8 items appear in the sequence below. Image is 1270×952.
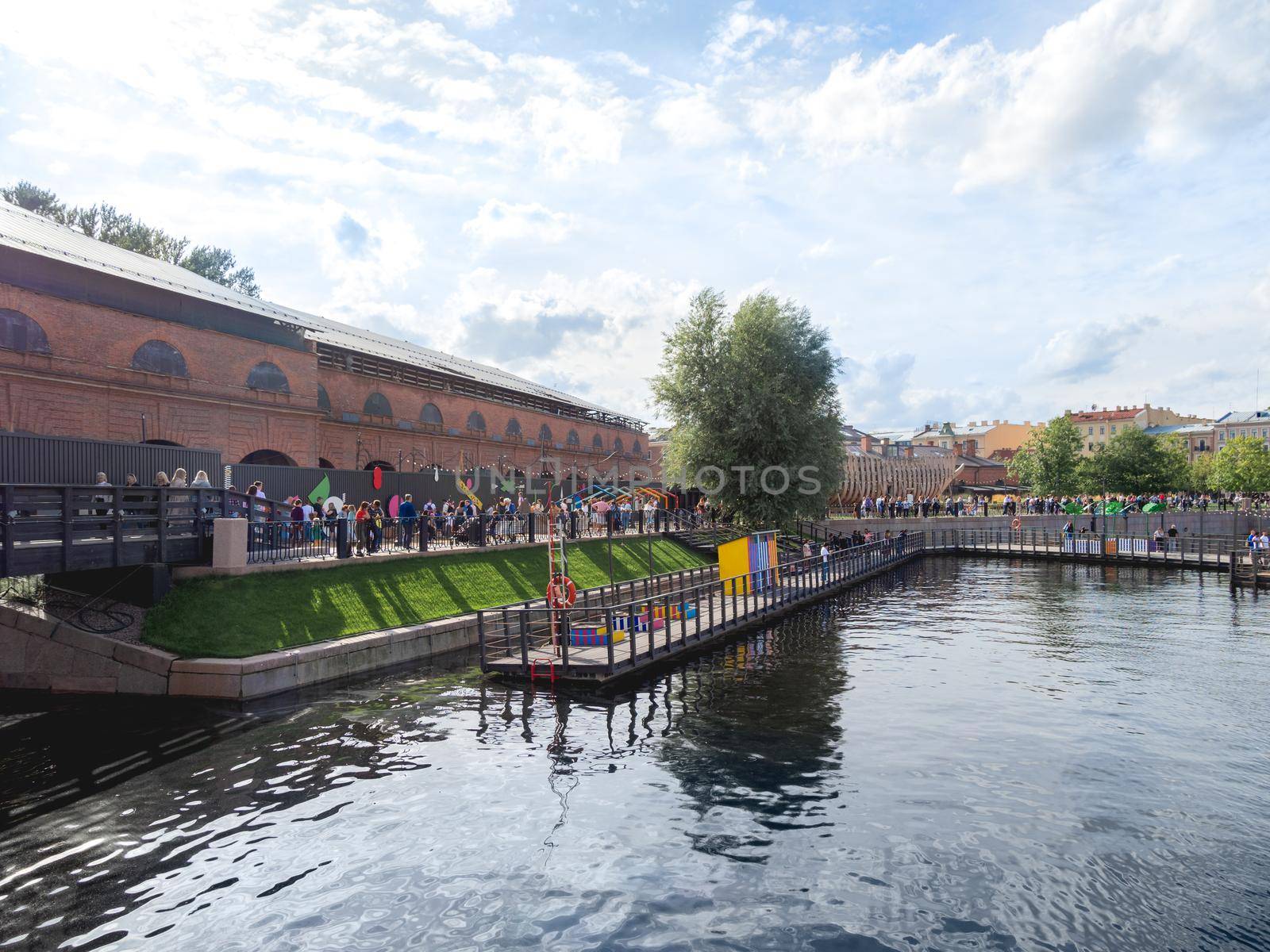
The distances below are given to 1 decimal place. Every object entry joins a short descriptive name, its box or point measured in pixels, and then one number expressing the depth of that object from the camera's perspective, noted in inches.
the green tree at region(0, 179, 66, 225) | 1956.2
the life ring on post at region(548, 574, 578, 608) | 776.3
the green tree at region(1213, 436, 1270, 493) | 3292.8
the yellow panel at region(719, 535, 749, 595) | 1144.2
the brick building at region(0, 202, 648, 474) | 1037.2
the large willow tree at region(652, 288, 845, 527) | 1664.6
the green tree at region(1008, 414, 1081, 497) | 3144.7
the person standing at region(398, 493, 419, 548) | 980.6
